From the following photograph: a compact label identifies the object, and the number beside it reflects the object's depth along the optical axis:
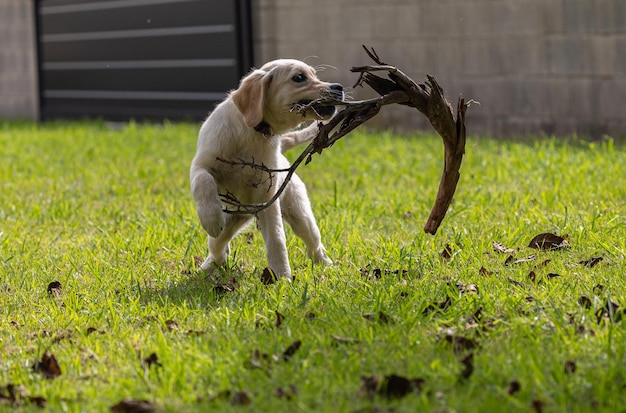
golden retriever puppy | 9.60
